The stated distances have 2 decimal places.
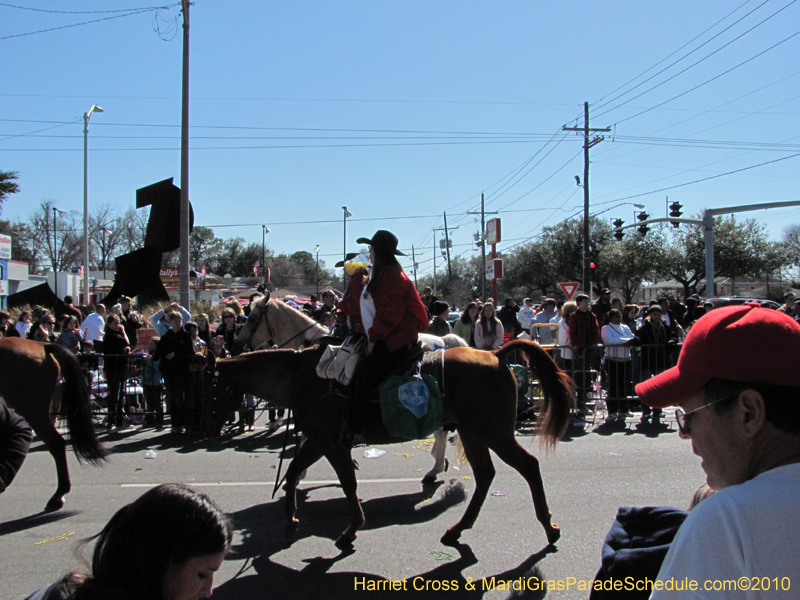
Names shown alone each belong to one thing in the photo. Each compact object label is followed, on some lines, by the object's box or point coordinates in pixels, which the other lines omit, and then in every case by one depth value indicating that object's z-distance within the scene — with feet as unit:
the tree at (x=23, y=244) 190.90
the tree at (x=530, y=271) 187.01
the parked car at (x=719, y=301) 41.85
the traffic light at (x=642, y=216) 91.07
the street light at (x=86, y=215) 84.89
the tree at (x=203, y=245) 279.69
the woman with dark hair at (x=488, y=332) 35.35
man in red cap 3.42
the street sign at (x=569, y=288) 56.19
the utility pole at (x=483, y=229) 149.36
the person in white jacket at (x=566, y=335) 34.30
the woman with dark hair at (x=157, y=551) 4.62
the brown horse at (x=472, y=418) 15.66
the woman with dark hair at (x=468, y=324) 38.51
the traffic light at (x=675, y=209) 80.90
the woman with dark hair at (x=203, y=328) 35.55
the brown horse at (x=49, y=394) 19.10
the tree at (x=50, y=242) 192.13
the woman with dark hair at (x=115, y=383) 32.60
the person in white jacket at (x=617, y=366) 33.47
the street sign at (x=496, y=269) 74.78
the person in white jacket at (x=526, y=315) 55.26
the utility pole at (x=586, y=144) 110.42
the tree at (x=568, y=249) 178.50
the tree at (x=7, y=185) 74.83
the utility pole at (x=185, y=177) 43.98
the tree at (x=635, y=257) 164.04
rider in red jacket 15.85
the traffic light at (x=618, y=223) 102.36
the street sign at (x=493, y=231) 93.60
